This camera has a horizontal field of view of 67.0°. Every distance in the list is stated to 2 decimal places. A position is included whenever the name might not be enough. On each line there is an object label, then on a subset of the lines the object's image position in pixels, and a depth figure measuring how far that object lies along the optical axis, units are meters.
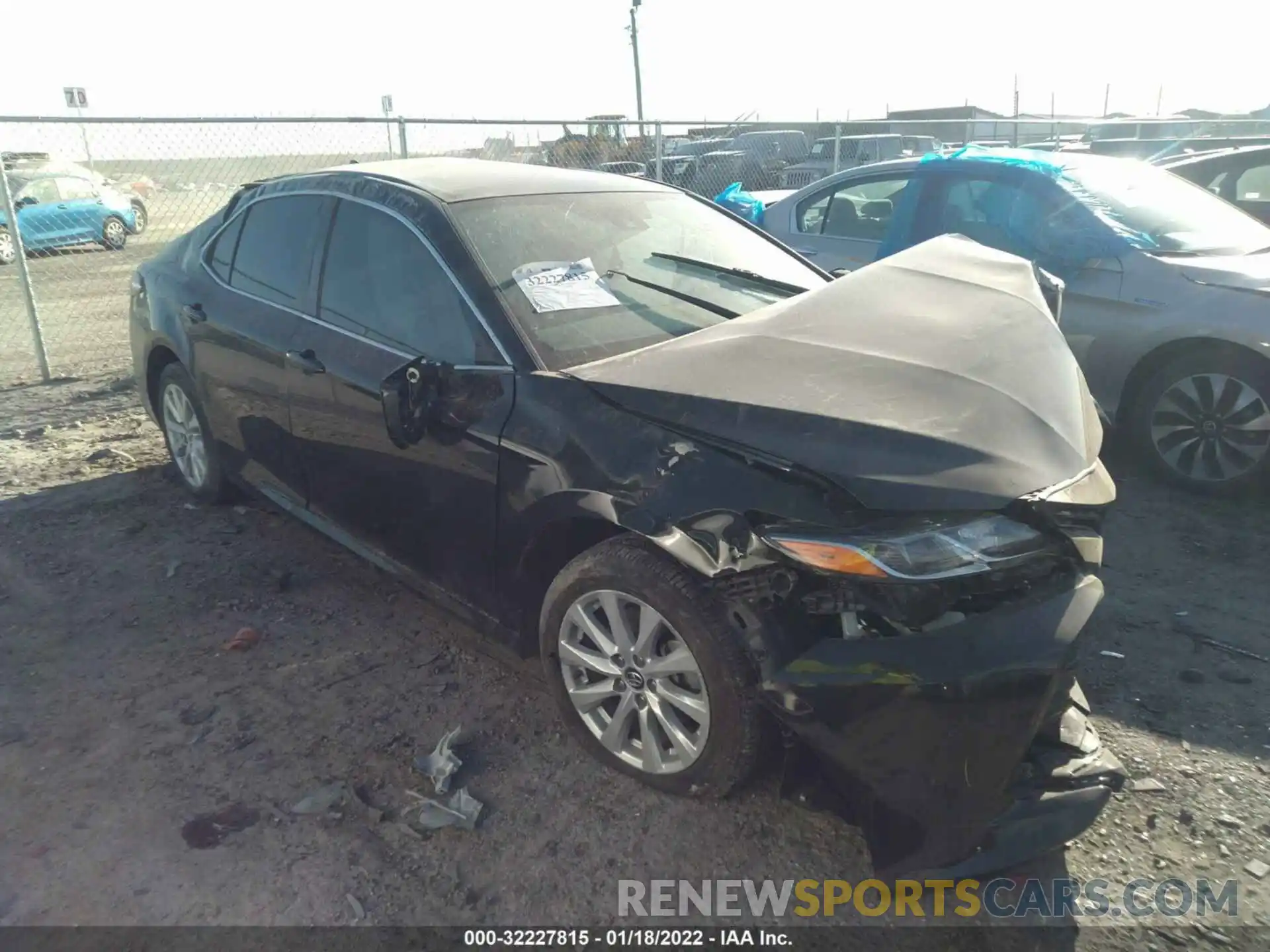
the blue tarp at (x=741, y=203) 8.05
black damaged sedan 2.26
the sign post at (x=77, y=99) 13.01
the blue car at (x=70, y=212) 14.75
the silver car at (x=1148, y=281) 4.75
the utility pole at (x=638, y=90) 33.66
